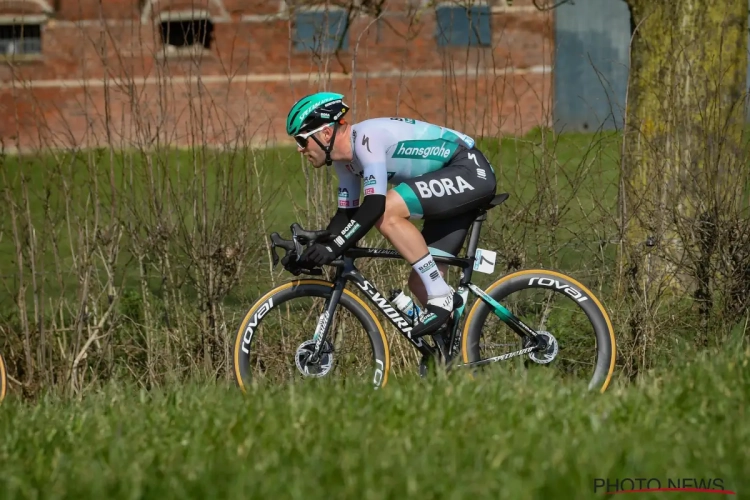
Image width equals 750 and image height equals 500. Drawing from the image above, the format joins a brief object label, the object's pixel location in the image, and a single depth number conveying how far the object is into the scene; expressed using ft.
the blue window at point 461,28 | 181.68
